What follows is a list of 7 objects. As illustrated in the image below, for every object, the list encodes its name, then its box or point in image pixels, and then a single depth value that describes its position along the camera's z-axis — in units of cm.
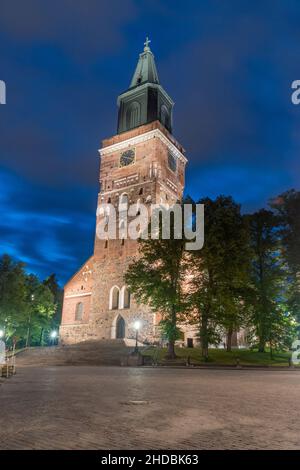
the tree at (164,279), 3011
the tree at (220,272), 2917
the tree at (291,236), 3403
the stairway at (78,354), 3156
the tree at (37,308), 5244
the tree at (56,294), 7372
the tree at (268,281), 3394
